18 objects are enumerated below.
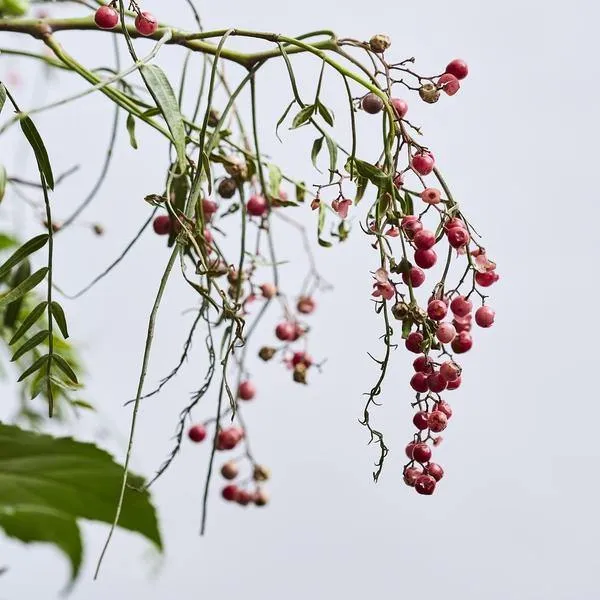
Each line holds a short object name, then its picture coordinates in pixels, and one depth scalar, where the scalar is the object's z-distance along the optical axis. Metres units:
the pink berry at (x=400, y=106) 1.04
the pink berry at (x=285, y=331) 1.22
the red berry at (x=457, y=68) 1.05
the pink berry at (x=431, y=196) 1.04
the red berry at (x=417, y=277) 1.04
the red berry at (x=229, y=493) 1.29
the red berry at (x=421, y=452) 1.05
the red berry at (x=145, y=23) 1.04
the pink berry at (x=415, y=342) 1.04
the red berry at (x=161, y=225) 1.13
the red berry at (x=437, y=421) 1.05
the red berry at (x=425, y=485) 1.04
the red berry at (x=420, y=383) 1.05
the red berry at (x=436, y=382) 1.04
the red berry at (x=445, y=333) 1.04
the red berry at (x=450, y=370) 1.03
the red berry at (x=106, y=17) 1.04
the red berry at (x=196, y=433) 1.29
